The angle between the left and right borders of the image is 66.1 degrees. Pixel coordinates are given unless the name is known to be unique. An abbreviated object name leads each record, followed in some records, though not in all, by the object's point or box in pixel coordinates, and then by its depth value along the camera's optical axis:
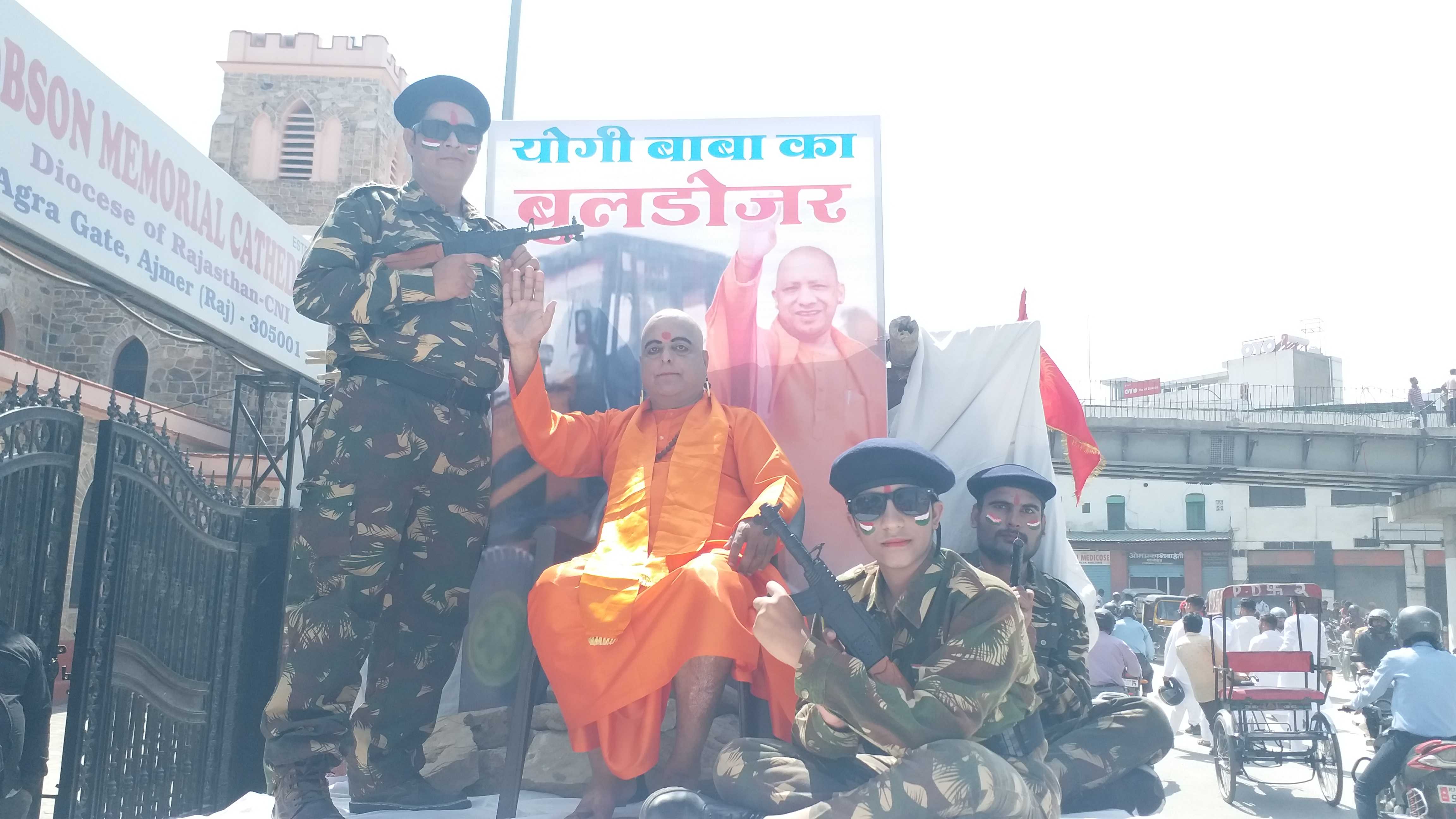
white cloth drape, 4.91
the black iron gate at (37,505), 4.30
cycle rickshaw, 9.13
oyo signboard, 50.94
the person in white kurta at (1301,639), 9.63
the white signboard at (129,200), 5.35
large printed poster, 4.84
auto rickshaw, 28.66
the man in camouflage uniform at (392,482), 3.49
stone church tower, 30.66
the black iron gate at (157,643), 4.59
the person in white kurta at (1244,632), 11.09
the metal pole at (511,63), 9.41
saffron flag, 5.20
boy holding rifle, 2.75
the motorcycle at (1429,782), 6.68
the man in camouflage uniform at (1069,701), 3.72
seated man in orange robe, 3.35
